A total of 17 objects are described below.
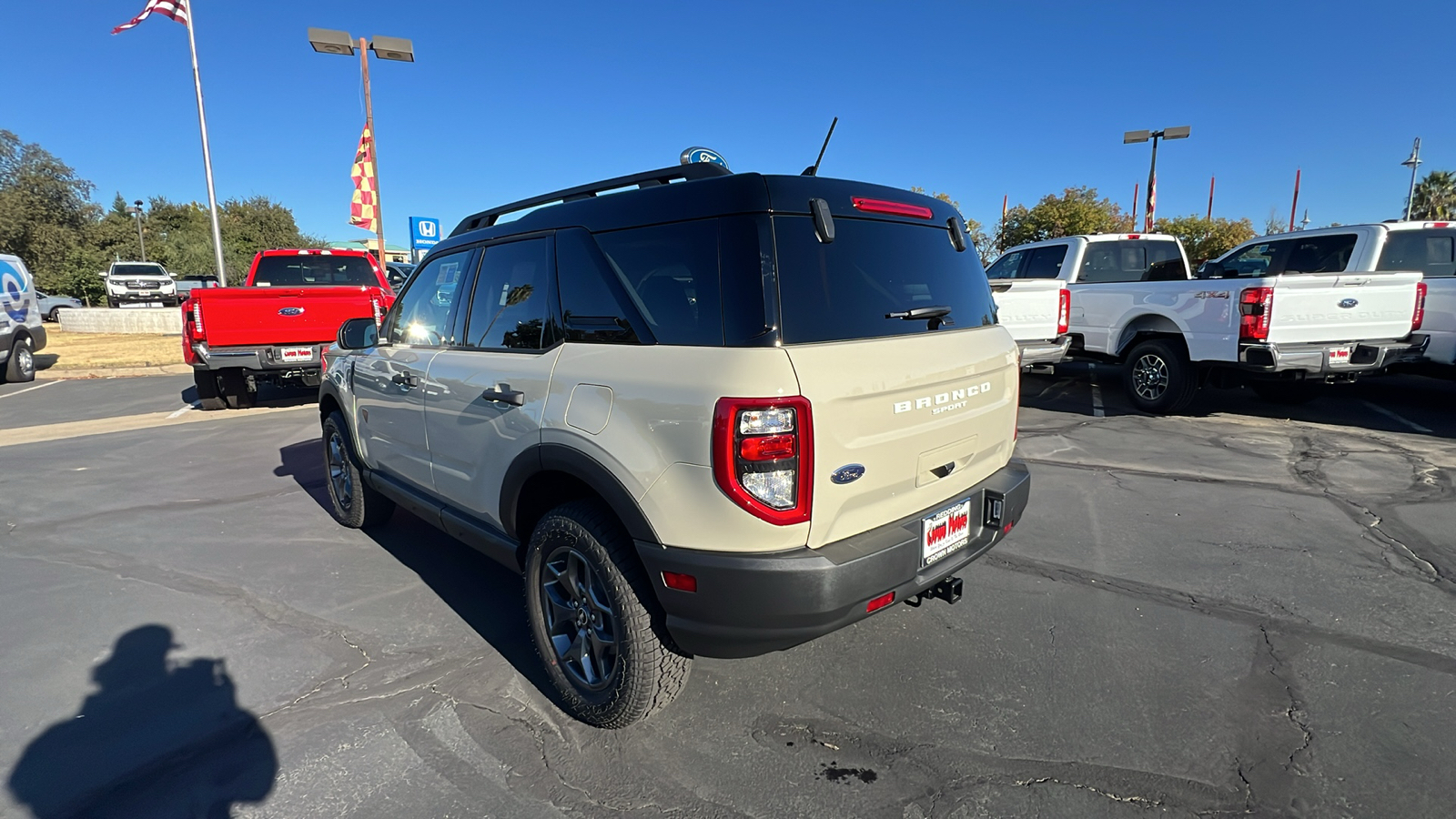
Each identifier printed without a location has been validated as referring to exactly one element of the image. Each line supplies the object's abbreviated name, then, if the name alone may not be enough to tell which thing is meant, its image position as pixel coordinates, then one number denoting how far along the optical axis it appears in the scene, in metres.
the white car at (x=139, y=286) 26.02
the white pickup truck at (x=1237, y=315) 7.12
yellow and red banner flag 16.06
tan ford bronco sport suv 2.22
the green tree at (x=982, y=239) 30.67
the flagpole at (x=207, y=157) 16.80
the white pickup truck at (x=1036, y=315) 8.76
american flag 15.96
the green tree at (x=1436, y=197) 38.78
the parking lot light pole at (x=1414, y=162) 31.48
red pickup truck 8.36
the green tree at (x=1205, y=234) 29.34
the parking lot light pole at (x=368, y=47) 15.21
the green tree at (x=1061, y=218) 26.50
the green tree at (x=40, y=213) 33.00
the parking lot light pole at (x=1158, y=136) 20.07
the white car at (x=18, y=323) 11.58
